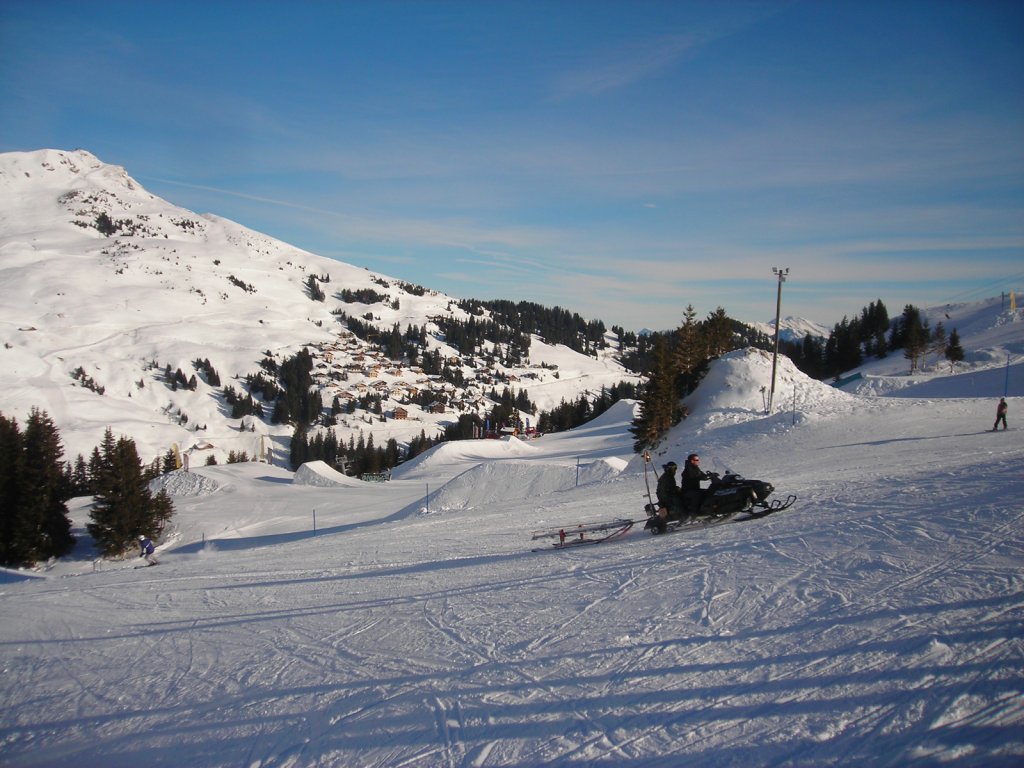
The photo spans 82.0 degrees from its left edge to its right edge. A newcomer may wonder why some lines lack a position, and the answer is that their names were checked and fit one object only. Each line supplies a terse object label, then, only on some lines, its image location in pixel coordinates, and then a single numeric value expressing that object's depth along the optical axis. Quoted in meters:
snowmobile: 10.97
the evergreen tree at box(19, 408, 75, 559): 30.83
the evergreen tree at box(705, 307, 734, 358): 48.72
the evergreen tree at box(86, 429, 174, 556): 30.67
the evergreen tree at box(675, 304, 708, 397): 45.44
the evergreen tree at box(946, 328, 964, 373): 63.72
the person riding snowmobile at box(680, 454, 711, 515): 10.98
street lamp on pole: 36.74
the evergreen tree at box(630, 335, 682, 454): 39.06
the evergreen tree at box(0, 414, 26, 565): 30.69
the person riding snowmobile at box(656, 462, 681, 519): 11.11
